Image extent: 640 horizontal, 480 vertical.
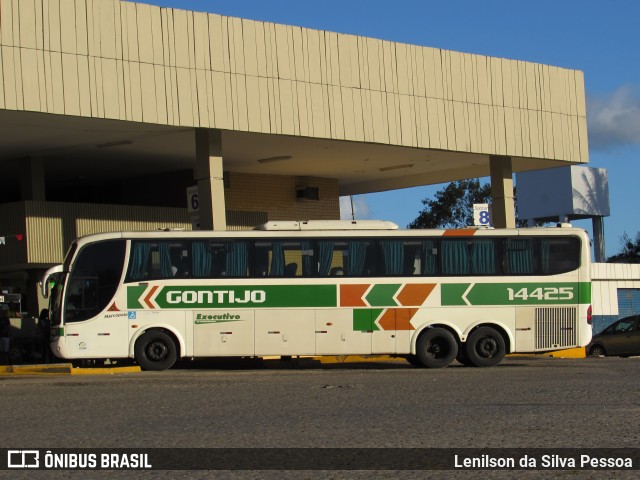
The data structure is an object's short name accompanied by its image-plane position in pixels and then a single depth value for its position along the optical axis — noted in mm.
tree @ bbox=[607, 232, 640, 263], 79400
